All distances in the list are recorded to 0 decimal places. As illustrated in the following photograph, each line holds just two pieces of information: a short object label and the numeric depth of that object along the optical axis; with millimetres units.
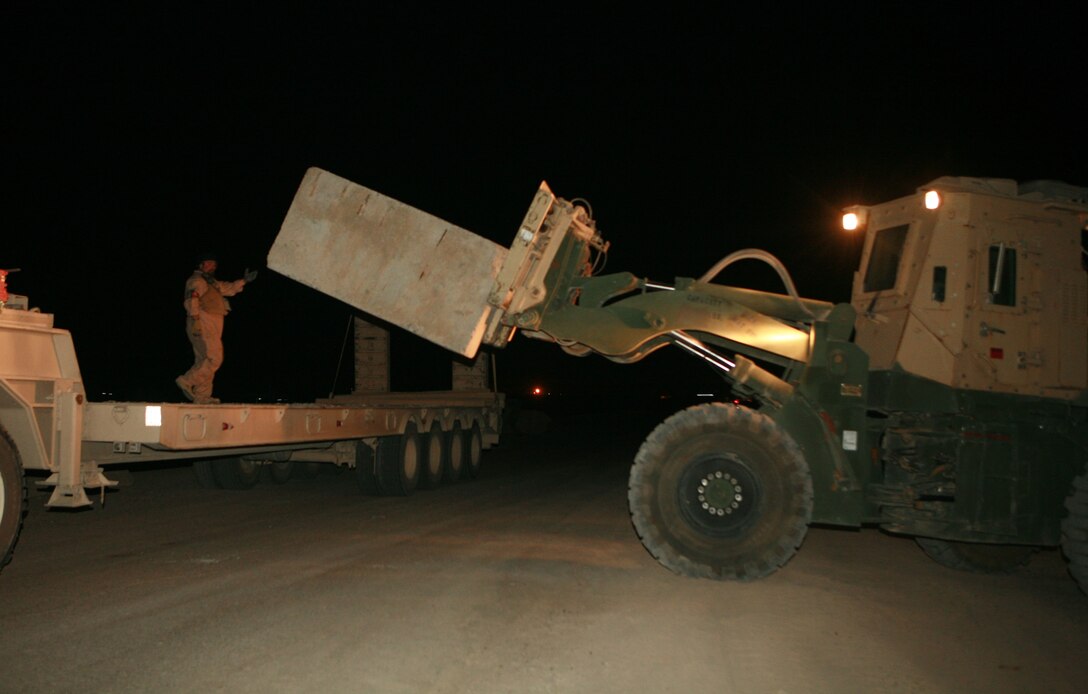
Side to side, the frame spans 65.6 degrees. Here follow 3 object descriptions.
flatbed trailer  6941
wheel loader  7352
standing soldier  10508
